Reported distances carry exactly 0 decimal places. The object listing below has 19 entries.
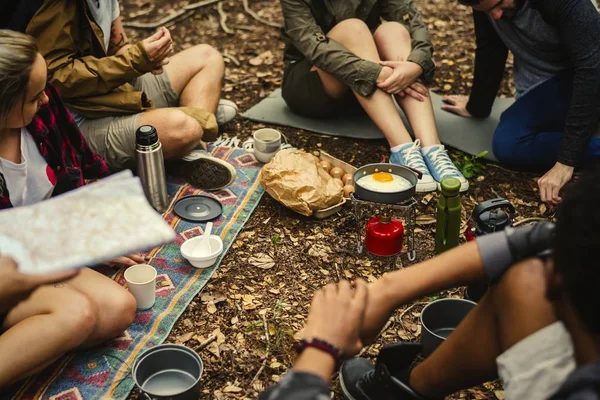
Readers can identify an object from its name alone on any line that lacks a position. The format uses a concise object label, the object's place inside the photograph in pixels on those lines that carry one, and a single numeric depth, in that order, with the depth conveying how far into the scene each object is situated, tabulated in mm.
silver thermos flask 3471
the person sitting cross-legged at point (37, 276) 2404
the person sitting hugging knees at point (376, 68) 3938
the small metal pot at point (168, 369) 2559
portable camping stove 3350
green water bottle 3115
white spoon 3350
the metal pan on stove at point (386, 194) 3291
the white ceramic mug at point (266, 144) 4051
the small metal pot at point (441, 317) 2643
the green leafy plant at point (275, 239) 3514
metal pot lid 3629
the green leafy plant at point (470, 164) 4016
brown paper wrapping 3559
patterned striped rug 2619
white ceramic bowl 3254
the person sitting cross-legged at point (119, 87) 3361
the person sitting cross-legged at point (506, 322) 1562
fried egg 3363
